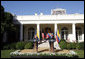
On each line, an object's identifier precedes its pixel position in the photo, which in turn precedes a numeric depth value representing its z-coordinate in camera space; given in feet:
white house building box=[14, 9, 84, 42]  44.88
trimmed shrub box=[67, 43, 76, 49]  29.97
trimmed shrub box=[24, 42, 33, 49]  31.07
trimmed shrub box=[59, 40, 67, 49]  30.57
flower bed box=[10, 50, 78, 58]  17.63
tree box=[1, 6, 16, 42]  32.54
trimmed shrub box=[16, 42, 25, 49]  30.59
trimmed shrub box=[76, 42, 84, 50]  29.41
